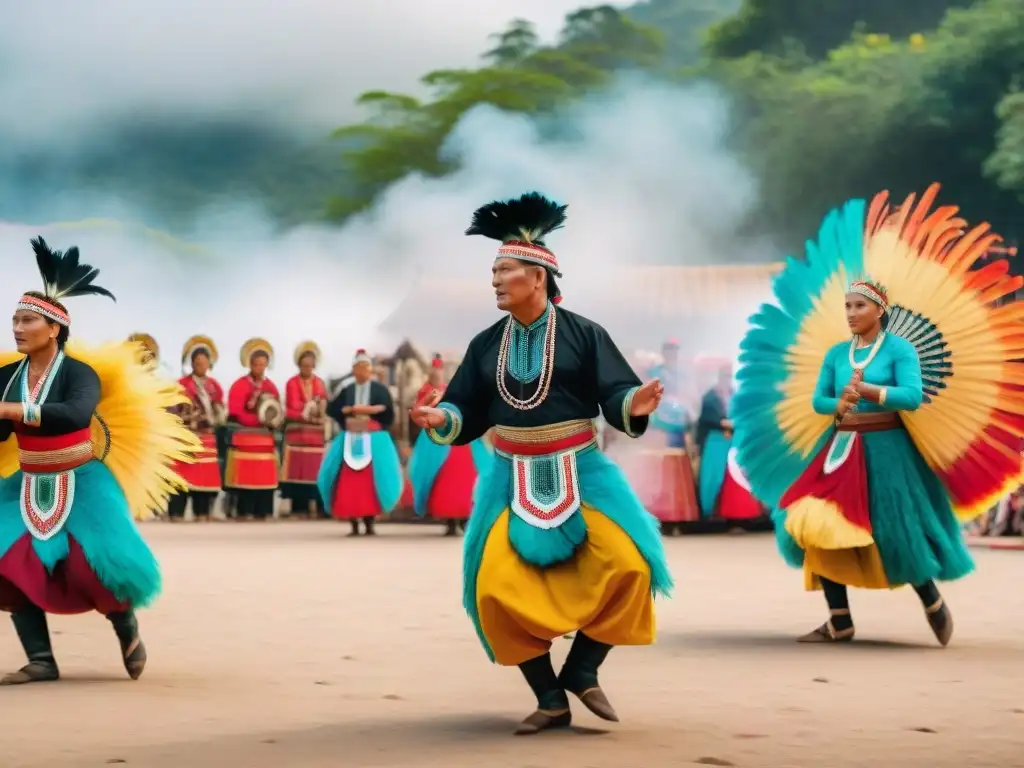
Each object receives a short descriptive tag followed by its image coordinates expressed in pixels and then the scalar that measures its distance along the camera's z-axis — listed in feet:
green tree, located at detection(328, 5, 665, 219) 145.59
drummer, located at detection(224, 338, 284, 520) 67.15
